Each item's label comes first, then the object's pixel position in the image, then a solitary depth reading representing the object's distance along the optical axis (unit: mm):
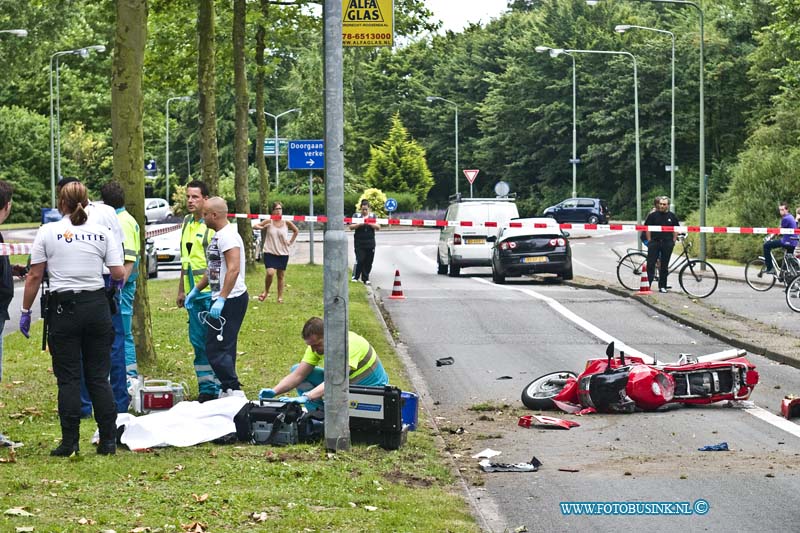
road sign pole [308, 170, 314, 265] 29822
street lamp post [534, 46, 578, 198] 74438
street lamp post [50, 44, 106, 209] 56206
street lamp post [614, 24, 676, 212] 47319
